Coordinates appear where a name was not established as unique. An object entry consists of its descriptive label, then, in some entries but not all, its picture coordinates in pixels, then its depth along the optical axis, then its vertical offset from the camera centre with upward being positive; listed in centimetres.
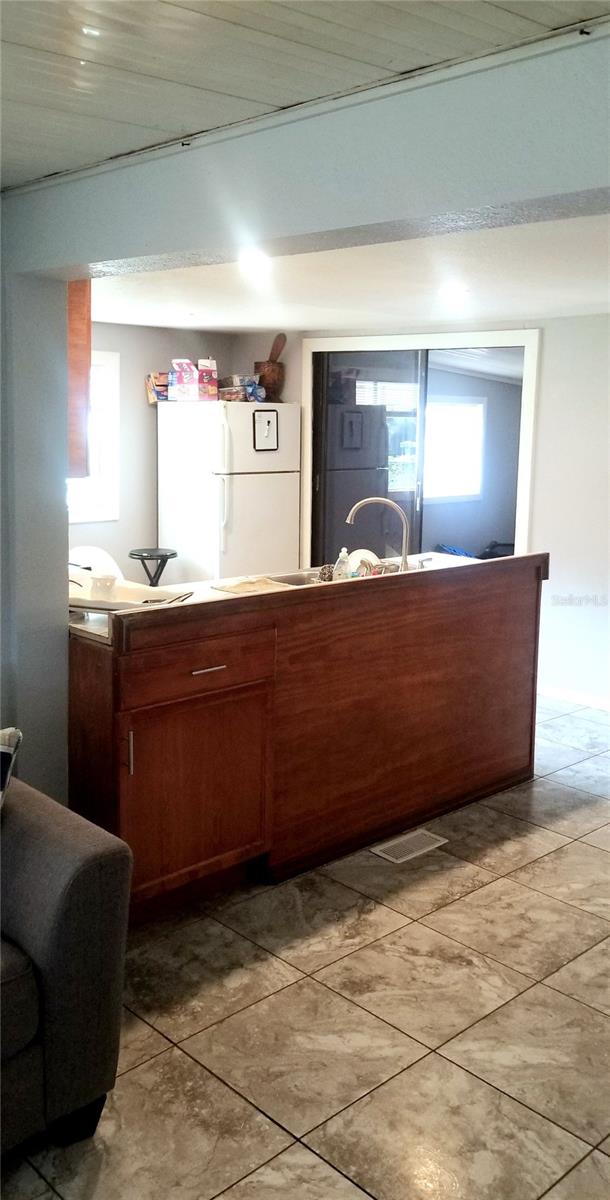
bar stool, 595 -64
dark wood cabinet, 285 -88
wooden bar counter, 289 -87
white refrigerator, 629 -25
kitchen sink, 392 -50
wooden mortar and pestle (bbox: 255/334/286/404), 667 +50
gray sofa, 199 -105
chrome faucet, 397 -31
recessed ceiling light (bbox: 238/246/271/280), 373 +69
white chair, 532 -60
